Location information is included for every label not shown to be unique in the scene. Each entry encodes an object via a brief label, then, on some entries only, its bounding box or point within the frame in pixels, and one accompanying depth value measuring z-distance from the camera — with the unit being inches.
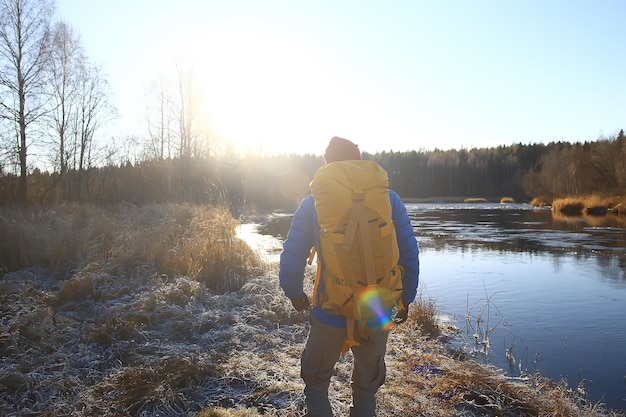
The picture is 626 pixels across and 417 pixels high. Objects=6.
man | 94.6
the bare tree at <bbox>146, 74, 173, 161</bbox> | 1106.1
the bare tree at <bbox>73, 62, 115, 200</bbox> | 799.7
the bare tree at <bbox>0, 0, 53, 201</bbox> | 639.1
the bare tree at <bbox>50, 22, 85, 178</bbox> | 758.5
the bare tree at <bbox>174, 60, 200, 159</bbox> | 1106.7
